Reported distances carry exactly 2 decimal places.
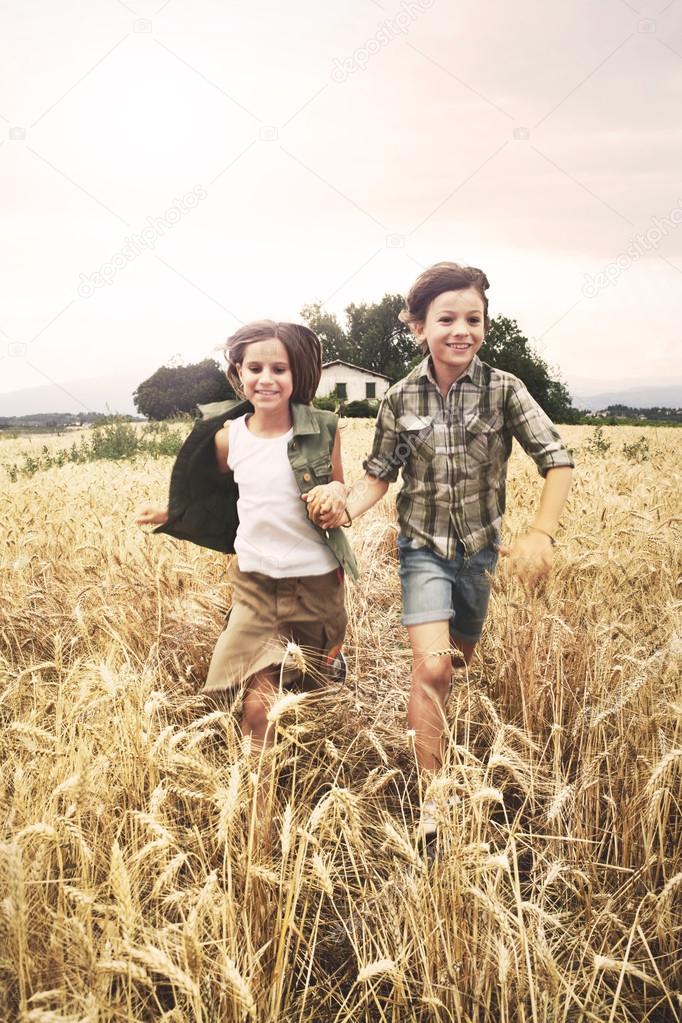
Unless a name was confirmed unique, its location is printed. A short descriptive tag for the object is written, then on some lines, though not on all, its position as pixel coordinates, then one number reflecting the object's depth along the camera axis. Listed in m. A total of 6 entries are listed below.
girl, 2.31
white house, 52.38
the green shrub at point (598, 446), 10.32
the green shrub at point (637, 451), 9.57
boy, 2.28
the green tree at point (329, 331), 56.28
